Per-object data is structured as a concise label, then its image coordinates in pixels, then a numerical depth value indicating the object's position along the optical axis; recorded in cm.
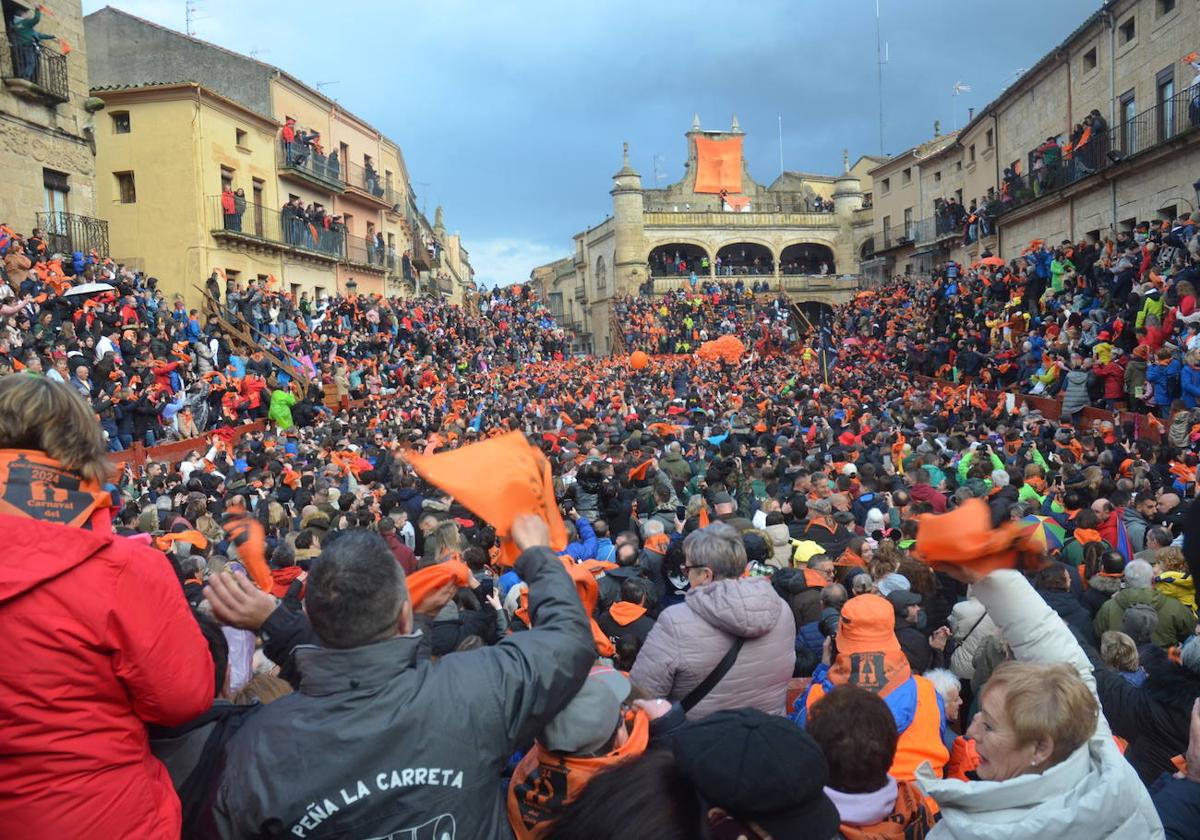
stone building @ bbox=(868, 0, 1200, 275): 2020
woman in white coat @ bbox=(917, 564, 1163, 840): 204
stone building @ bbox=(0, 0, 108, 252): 1811
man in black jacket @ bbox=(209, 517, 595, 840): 193
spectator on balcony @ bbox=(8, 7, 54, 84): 1806
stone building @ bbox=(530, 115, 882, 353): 5159
